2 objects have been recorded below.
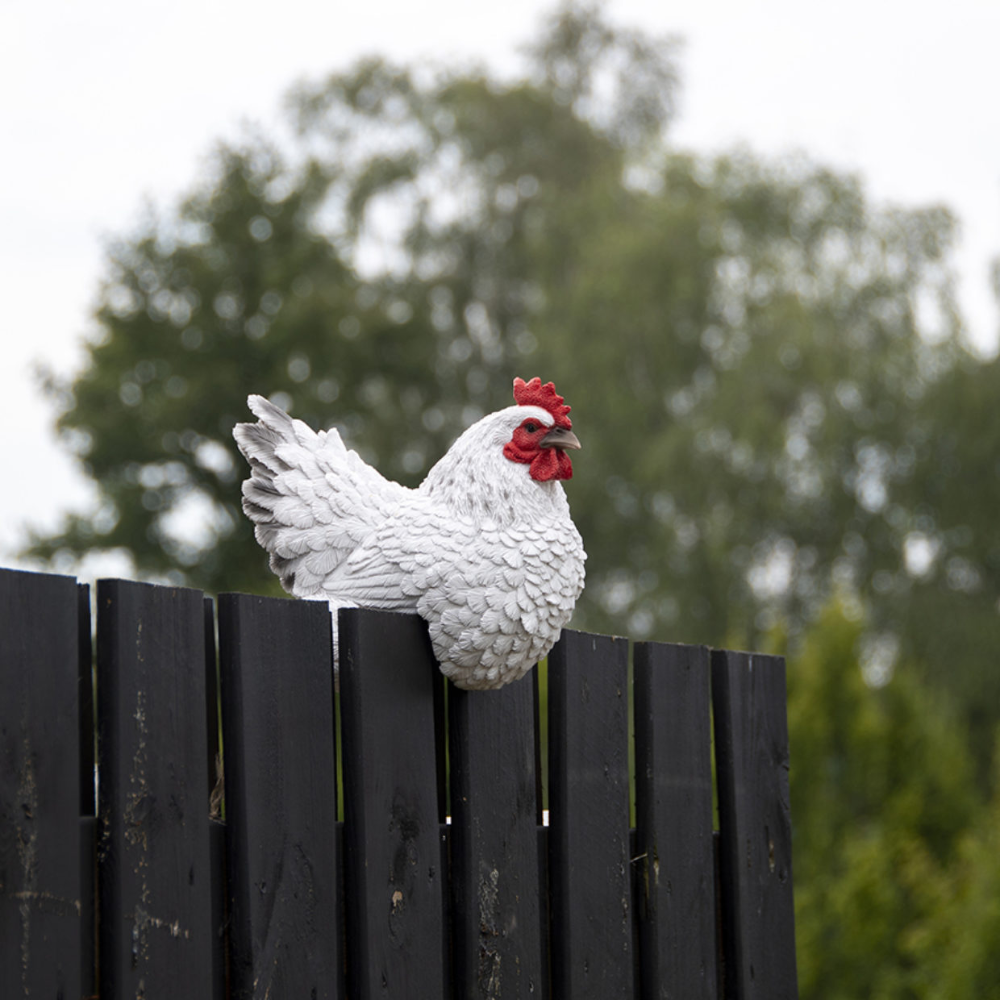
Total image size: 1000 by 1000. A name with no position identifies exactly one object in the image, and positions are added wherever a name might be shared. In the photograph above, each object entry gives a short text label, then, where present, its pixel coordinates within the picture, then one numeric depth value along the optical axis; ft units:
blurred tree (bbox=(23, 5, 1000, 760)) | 81.30
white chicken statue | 12.96
